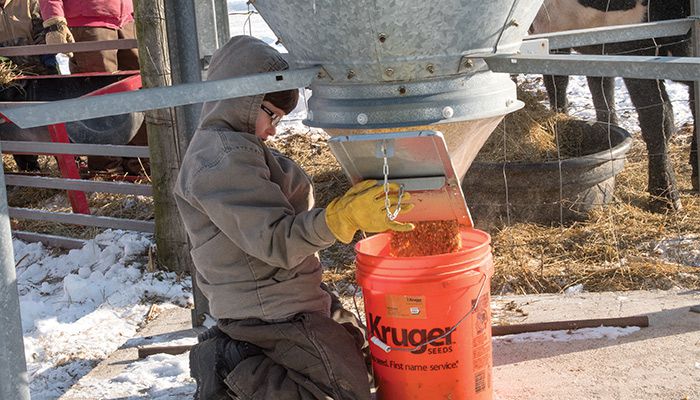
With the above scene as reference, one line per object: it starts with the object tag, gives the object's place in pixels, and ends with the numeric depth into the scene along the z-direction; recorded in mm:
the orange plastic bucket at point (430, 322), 2438
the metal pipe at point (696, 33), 3336
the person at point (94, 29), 7367
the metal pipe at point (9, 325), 2035
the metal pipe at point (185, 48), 3408
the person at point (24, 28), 8078
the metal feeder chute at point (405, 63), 2049
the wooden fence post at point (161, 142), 4570
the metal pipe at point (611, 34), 2846
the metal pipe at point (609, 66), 1916
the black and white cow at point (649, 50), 5418
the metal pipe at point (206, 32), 3391
